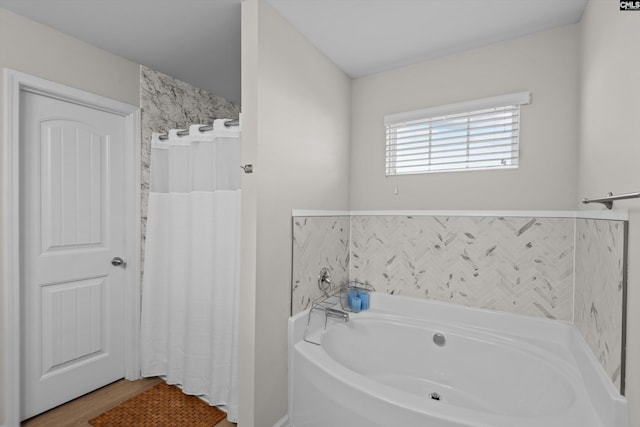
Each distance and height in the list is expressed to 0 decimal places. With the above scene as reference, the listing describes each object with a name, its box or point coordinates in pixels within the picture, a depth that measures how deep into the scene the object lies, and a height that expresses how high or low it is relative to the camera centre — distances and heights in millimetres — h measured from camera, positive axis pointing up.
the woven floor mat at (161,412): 1827 -1296
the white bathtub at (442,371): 1211 -825
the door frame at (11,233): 1694 -163
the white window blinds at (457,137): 1959 +516
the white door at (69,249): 1855 -294
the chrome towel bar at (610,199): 821 +45
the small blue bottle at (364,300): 2307 -686
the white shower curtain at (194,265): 1931 -396
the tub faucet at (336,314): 1910 -666
